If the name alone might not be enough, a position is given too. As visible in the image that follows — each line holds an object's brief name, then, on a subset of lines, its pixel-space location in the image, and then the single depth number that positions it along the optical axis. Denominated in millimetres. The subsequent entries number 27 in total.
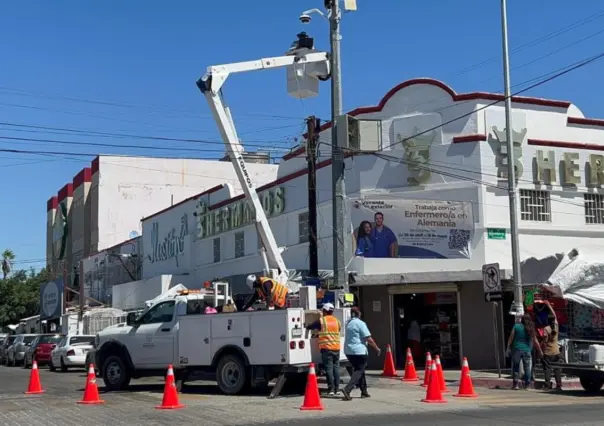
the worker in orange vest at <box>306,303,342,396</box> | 14641
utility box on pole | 19547
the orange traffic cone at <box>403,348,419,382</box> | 19031
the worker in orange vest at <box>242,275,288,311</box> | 16016
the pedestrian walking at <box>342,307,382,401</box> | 14539
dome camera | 20125
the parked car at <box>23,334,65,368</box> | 32781
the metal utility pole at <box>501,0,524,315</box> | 18891
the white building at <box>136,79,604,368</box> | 24391
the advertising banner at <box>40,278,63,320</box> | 45688
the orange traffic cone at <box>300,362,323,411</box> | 12945
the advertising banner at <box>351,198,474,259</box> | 24531
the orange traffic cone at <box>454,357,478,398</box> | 15117
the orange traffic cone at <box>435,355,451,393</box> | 14523
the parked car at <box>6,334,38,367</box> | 36000
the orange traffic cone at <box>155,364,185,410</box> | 13281
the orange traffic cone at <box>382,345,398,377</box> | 20578
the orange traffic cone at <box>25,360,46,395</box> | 16969
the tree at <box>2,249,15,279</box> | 77125
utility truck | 15164
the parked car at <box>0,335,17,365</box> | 39088
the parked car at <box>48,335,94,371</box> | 28588
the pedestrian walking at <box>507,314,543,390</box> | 17281
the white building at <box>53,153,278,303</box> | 53281
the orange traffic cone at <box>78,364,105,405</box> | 14271
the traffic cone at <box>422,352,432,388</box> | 15569
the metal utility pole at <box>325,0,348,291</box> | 19281
